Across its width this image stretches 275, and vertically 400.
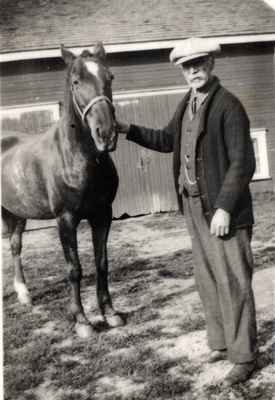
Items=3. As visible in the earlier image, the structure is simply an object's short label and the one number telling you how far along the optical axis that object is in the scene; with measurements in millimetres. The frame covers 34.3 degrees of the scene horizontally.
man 2232
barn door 7754
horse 2670
